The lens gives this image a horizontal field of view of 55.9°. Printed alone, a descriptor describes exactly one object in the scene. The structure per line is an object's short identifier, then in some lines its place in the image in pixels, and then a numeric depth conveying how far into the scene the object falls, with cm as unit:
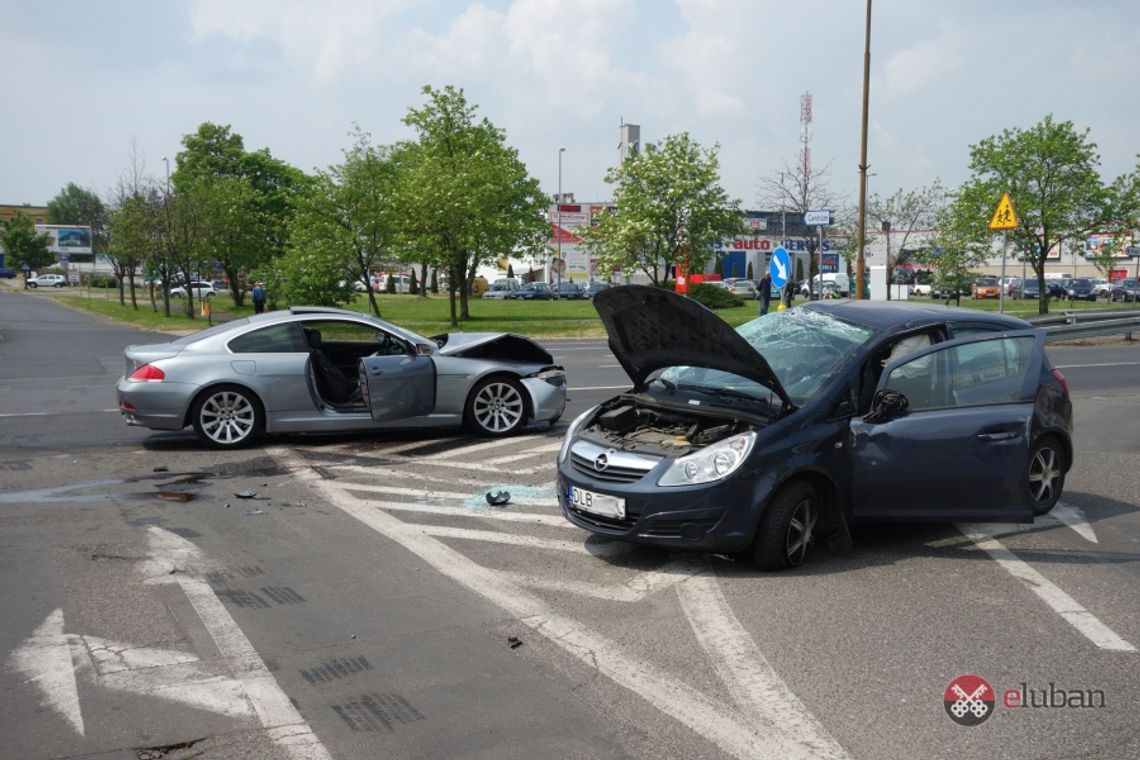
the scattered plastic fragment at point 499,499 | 848
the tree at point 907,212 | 5069
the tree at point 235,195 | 5194
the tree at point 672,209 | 4059
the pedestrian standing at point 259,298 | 4059
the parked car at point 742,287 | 7049
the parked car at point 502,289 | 8174
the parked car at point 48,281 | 10192
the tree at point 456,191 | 3769
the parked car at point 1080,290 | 6367
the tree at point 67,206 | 16836
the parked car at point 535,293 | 7731
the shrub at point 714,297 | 4834
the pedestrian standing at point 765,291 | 3616
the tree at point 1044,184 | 3528
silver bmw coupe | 1083
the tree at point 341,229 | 3869
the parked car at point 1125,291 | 6056
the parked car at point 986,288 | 6300
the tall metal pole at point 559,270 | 7794
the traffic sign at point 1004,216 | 2052
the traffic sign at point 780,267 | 2402
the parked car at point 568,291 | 7806
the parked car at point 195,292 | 7534
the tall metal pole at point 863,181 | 2655
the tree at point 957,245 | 3597
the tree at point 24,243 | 11750
